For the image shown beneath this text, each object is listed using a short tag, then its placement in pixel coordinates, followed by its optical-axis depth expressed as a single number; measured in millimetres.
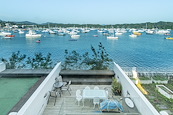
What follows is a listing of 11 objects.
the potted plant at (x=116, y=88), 5695
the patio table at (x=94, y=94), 4742
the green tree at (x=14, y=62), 9041
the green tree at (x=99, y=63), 8609
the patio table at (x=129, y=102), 4057
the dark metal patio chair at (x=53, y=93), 5227
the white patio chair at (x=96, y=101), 4445
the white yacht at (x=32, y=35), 54822
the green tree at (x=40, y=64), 9266
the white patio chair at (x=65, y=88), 5672
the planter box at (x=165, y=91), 6273
